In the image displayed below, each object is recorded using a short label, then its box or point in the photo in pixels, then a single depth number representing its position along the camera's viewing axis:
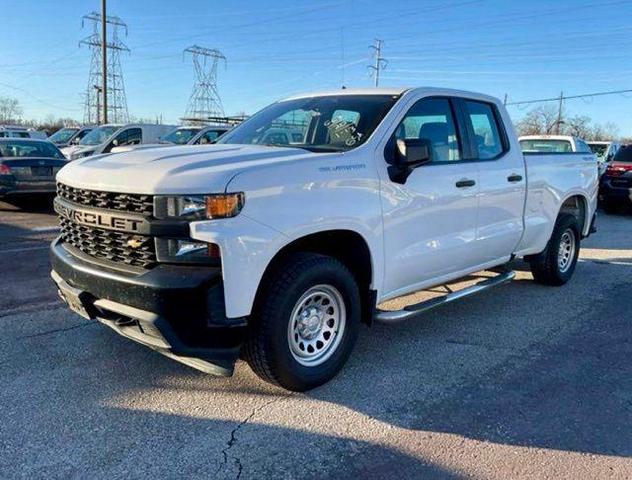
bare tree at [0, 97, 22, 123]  90.44
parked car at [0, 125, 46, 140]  25.30
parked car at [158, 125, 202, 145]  17.67
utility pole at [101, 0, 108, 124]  29.84
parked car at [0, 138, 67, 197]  11.42
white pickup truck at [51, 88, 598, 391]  3.21
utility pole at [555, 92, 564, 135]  59.76
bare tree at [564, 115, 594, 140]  63.78
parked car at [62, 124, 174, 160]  16.58
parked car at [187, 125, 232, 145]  16.00
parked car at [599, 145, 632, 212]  14.24
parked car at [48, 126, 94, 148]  22.45
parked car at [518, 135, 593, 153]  12.27
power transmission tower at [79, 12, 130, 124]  30.98
